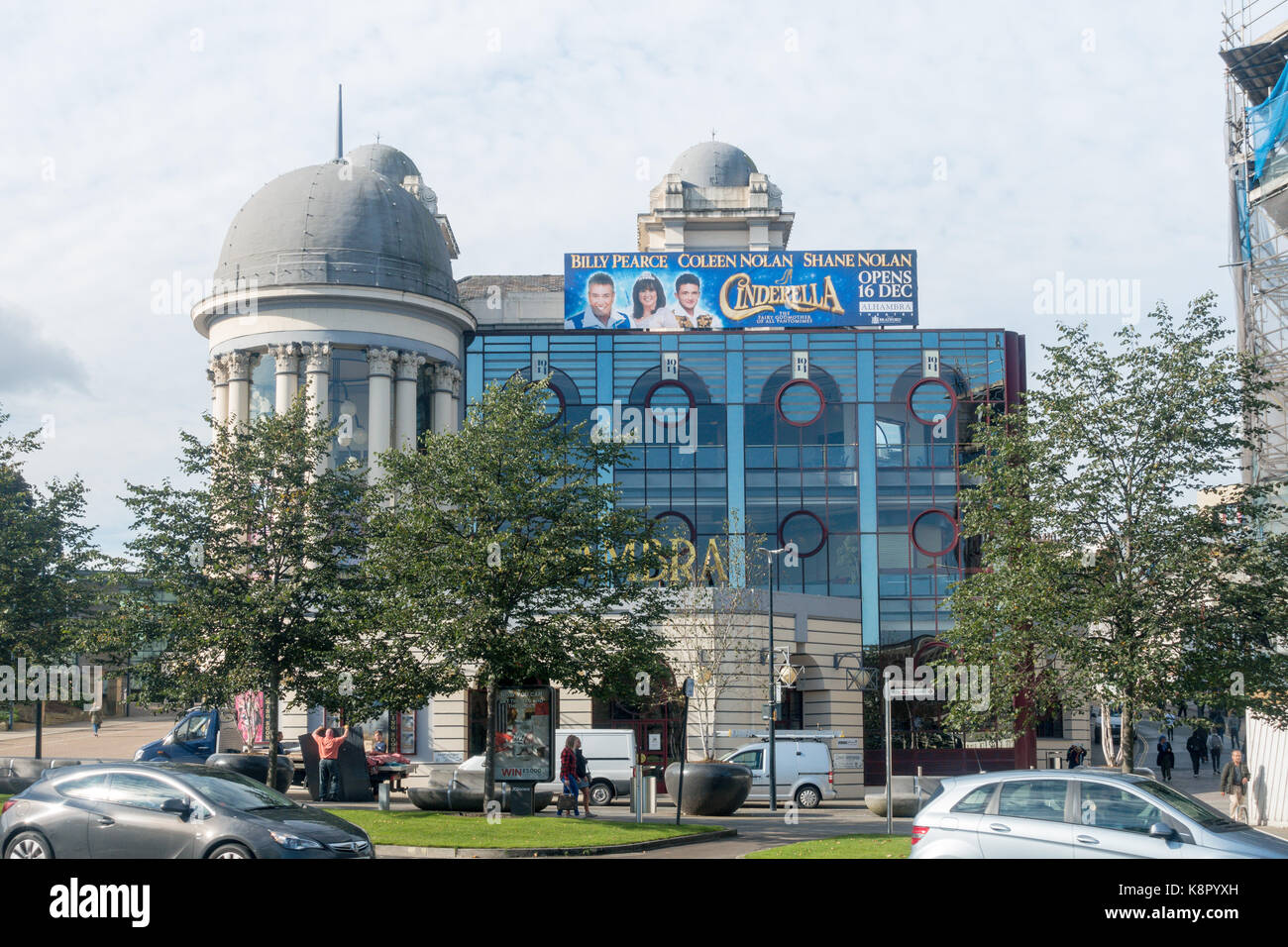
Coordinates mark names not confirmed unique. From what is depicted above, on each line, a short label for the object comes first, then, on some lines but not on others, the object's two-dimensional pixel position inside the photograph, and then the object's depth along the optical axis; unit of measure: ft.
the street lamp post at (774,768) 113.85
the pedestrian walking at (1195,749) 169.97
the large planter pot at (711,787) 91.61
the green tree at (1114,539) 76.38
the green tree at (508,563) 85.40
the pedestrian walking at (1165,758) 155.22
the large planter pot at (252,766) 98.84
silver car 42.91
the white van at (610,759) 118.11
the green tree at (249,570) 97.19
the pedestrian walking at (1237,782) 95.20
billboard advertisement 202.49
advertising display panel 86.43
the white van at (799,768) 119.44
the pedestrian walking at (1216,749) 180.41
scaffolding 136.15
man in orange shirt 94.32
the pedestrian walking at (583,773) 89.56
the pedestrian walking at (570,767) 87.86
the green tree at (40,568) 110.93
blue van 124.88
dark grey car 48.39
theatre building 186.39
